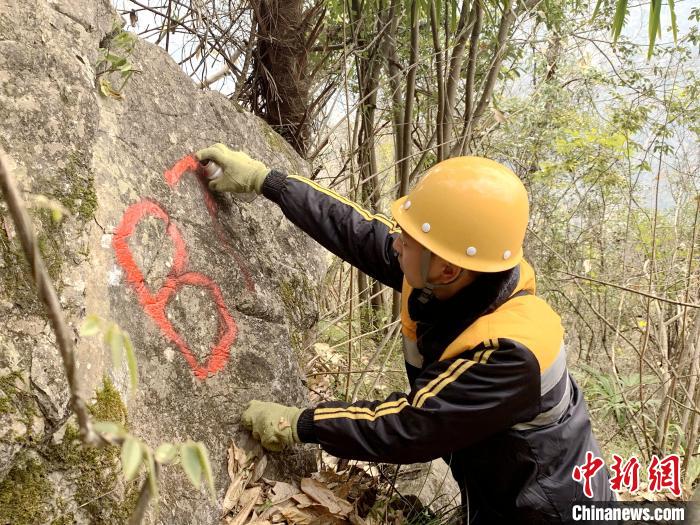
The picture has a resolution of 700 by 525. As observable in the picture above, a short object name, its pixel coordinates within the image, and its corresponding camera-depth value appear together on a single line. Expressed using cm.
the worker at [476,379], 189
